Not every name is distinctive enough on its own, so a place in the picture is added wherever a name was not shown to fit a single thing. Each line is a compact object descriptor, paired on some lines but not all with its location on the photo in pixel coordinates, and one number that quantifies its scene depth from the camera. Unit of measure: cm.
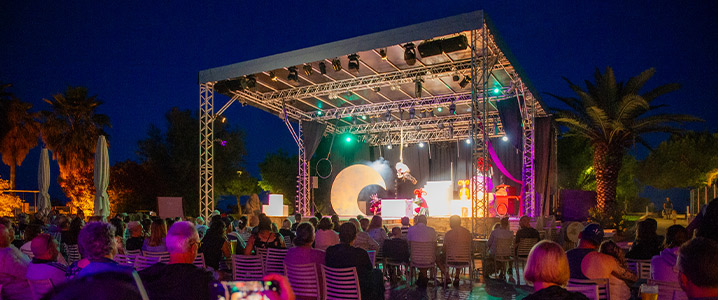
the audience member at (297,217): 921
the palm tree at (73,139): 2005
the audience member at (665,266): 335
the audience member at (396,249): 736
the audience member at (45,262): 313
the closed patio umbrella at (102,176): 1052
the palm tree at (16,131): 2066
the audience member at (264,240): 533
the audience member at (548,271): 202
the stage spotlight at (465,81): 1182
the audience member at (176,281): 194
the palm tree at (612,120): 1369
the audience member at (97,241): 236
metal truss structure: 979
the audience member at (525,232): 787
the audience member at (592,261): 346
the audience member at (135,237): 568
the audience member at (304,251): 410
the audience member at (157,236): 491
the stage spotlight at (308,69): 1162
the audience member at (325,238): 582
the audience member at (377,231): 773
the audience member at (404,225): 864
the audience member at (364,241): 663
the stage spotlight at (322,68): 1159
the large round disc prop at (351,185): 1984
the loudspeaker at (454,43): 960
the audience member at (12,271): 333
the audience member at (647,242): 471
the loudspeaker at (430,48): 992
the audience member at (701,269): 187
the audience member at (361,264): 402
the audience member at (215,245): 502
